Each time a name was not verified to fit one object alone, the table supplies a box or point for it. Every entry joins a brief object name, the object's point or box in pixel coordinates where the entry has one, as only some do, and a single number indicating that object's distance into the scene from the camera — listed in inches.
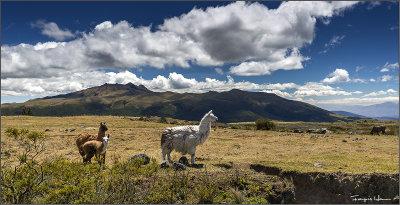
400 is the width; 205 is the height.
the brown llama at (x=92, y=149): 488.4
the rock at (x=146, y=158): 546.3
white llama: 556.1
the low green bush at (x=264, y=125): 2221.9
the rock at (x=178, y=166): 471.7
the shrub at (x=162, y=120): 3026.6
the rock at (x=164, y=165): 488.6
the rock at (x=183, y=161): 558.9
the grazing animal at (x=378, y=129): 1748.0
